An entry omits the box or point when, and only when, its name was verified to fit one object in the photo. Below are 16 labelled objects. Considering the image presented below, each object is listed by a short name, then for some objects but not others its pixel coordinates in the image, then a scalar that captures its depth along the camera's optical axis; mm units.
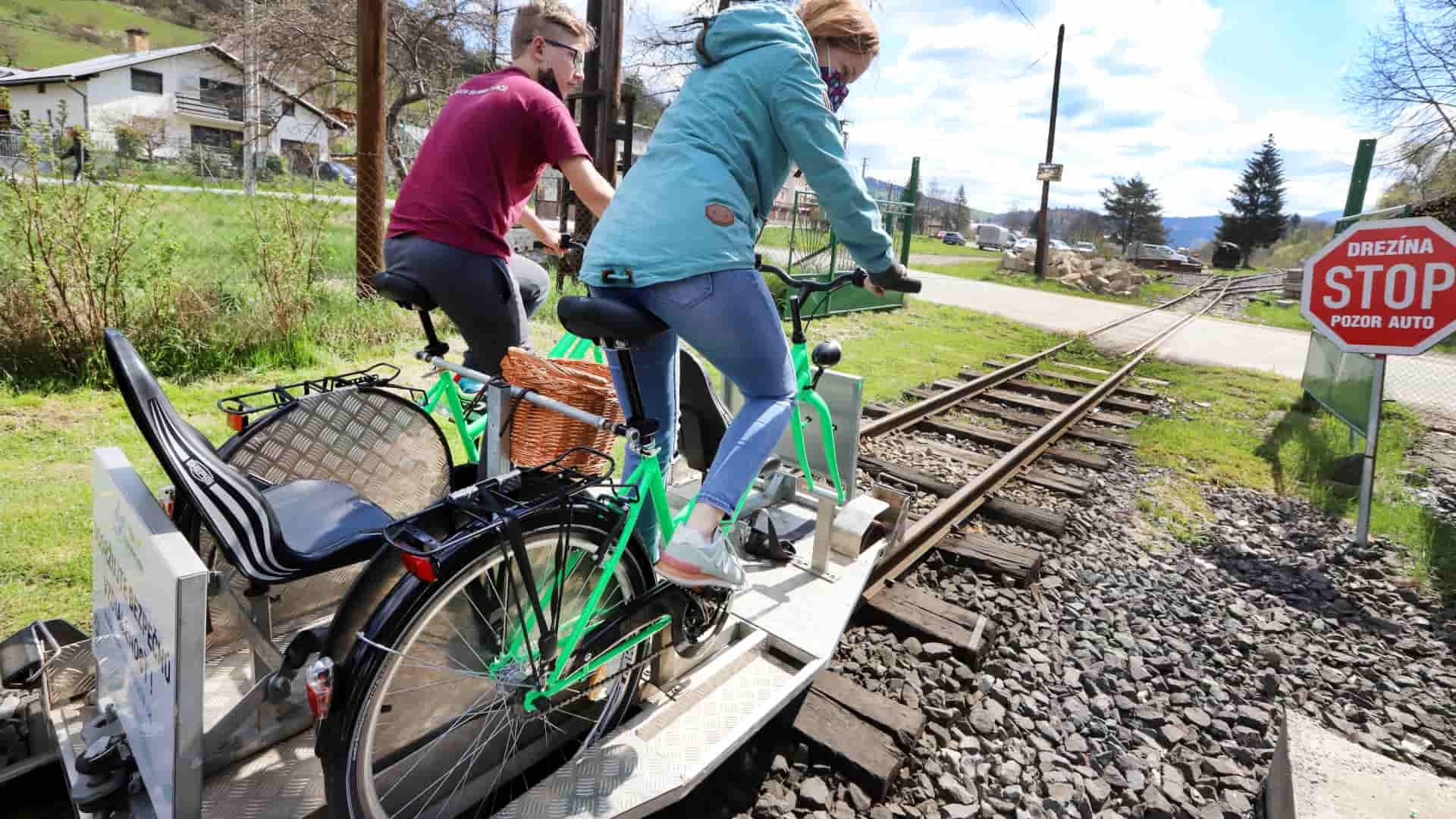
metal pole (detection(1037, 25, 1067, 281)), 28016
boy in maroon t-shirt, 2854
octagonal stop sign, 5070
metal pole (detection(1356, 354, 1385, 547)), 4953
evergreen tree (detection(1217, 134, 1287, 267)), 57844
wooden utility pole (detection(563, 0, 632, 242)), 8875
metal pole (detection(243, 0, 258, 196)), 14955
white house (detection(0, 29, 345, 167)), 37594
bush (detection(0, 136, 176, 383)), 4875
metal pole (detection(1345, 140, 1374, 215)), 7312
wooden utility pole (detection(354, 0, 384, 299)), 6594
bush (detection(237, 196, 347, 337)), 6094
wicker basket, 2410
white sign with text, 1543
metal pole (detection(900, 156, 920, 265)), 13727
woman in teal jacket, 2143
